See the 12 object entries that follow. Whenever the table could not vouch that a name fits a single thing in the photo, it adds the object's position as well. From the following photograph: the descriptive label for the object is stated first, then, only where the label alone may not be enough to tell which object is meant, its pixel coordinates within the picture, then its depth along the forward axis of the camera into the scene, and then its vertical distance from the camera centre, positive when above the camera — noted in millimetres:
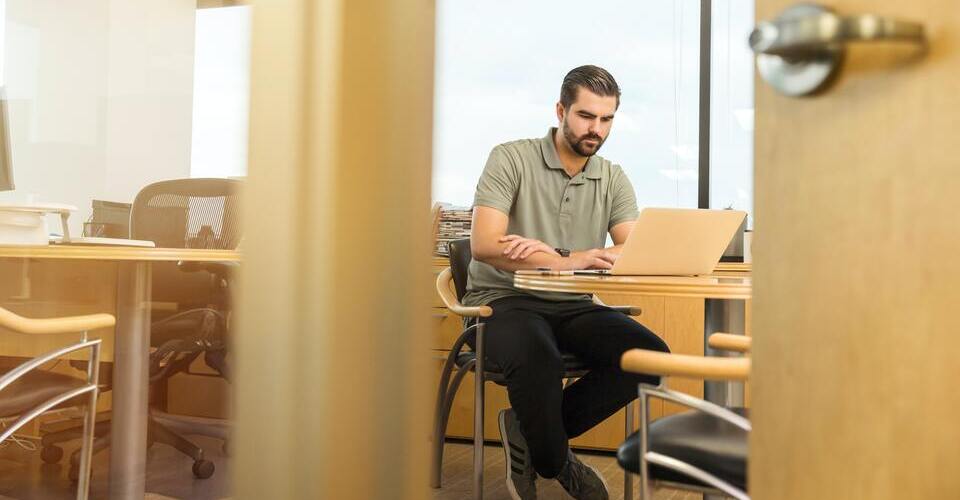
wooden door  433 -3
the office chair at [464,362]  2586 -301
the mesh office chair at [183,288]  3211 -118
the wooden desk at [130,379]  2752 -388
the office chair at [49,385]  1890 -313
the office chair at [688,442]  1278 -288
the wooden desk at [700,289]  1803 -45
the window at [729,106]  3824 +729
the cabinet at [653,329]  3447 -285
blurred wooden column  526 +1
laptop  2062 +71
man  2465 -34
